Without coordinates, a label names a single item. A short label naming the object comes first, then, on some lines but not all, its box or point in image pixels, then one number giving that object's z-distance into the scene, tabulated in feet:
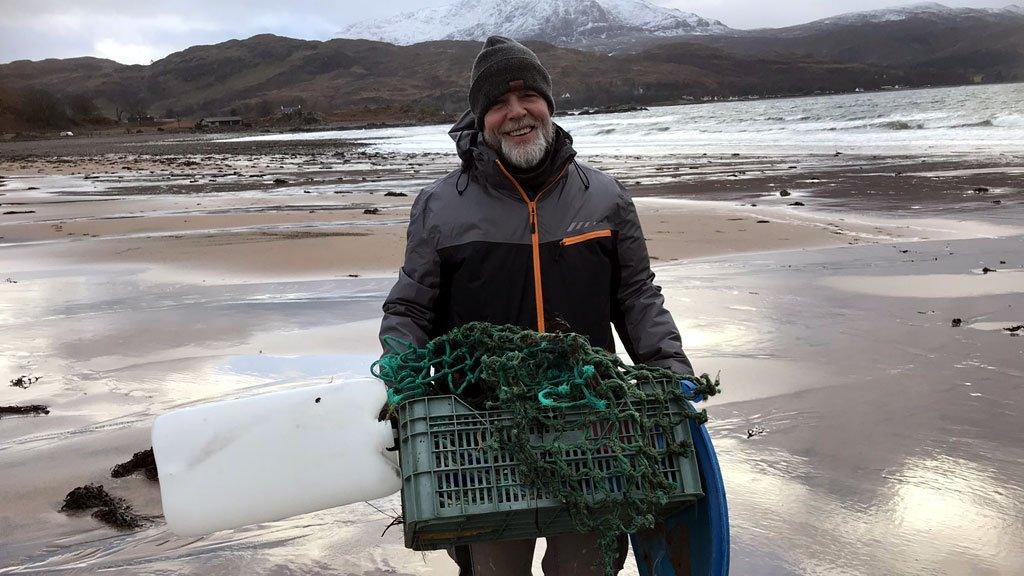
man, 7.55
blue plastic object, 5.91
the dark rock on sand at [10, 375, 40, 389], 16.94
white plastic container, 6.37
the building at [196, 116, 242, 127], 313.24
